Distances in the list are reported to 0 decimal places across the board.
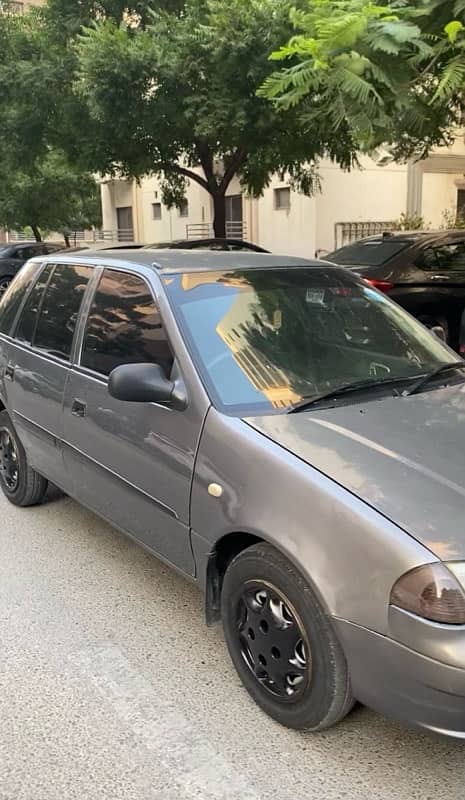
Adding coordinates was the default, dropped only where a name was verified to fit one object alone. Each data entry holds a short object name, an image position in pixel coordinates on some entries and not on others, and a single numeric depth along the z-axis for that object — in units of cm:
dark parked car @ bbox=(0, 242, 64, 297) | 1800
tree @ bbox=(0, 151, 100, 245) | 2128
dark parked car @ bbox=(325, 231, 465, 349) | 865
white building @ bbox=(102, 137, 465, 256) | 1862
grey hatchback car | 215
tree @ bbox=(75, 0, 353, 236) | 891
